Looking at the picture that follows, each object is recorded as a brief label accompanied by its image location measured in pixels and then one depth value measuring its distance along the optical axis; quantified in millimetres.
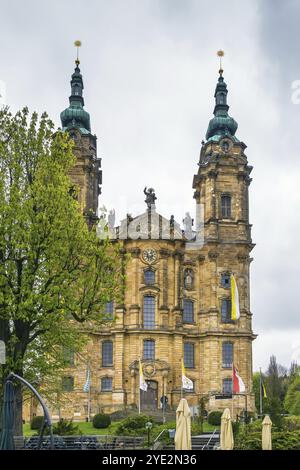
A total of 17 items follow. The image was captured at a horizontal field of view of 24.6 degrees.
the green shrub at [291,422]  37844
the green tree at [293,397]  74481
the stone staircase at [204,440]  34719
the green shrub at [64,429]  37688
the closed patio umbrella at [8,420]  20312
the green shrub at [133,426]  39750
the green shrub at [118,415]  55047
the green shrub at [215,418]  53597
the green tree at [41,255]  24703
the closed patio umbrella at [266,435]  25734
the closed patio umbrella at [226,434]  24500
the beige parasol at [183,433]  22703
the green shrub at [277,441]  28109
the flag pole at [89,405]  56834
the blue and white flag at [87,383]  54047
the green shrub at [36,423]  50375
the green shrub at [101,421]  51625
